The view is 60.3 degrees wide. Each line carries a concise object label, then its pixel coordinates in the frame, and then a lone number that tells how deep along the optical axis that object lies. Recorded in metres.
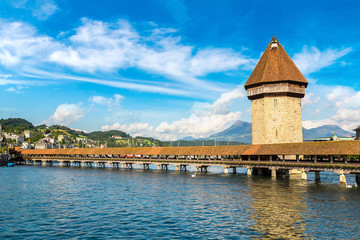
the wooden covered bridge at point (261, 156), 43.75
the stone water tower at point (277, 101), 66.19
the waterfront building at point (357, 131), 85.99
